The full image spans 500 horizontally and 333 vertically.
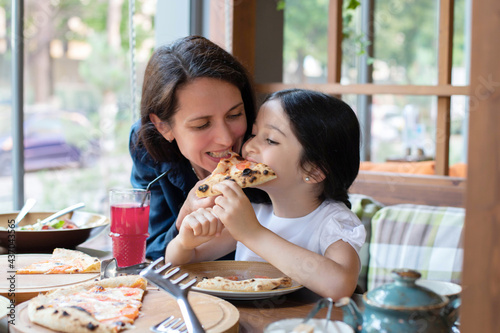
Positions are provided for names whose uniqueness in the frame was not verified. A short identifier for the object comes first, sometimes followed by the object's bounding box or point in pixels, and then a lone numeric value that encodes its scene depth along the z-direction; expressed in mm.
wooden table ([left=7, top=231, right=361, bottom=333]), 1233
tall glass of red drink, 1661
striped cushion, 2398
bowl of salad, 1838
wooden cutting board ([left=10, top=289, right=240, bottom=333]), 1090
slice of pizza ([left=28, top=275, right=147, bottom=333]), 1071
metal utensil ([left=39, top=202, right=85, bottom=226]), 2045
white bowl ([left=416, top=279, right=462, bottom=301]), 976
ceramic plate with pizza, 1348
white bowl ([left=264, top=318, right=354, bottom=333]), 933
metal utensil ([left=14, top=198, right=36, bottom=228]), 2026
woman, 1865
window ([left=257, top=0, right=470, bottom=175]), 3105
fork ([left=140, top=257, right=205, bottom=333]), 1023
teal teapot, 863
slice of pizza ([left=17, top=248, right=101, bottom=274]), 1542
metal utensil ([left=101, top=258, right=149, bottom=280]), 1502
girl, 1470
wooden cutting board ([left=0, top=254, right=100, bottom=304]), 1360
